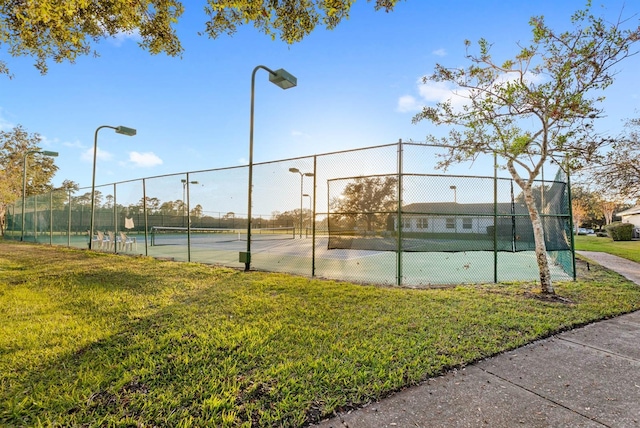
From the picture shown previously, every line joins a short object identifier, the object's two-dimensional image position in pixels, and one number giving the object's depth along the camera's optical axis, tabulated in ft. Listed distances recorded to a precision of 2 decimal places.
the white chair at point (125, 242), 37.83
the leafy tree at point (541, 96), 15.05
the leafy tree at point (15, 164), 63.67
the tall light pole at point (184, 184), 31.31
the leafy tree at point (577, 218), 129.79
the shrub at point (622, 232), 69.00
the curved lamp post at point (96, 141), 35.19
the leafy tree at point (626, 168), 37.60
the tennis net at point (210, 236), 66.38
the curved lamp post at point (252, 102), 21.63
